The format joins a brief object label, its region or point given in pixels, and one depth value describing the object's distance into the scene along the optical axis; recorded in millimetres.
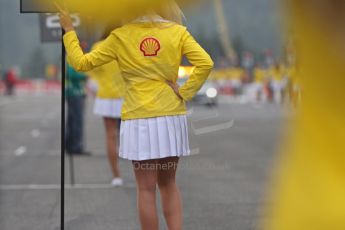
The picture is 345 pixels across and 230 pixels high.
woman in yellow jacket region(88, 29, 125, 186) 19469
